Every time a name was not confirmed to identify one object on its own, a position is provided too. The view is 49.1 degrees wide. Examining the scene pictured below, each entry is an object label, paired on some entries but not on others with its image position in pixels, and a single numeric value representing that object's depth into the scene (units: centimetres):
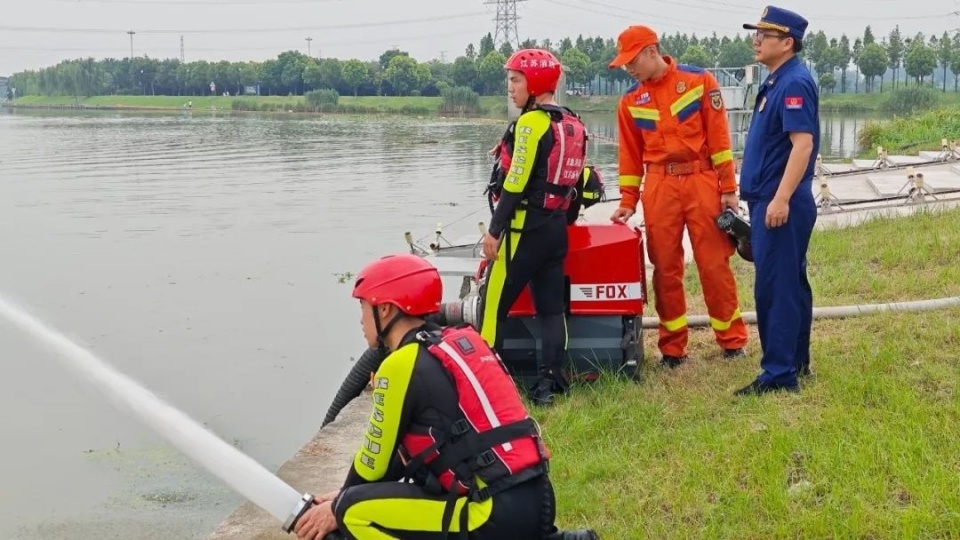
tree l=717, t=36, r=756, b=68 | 9688
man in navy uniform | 509
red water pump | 601
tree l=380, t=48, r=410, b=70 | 13045
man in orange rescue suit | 598
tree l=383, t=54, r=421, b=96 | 11850
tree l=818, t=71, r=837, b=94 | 9807
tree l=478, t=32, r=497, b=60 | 11969
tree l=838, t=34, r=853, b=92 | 10282
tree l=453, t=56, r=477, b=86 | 11198
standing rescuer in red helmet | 553
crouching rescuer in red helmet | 334
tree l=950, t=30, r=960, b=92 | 8905
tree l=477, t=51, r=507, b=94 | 10094
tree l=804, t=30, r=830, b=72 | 10162
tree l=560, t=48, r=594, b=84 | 9725
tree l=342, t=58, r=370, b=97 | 12275
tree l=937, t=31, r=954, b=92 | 9388
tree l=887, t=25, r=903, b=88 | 10350
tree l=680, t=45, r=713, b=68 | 8385
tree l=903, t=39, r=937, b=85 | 9431
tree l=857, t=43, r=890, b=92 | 9994
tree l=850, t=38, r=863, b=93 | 10229
